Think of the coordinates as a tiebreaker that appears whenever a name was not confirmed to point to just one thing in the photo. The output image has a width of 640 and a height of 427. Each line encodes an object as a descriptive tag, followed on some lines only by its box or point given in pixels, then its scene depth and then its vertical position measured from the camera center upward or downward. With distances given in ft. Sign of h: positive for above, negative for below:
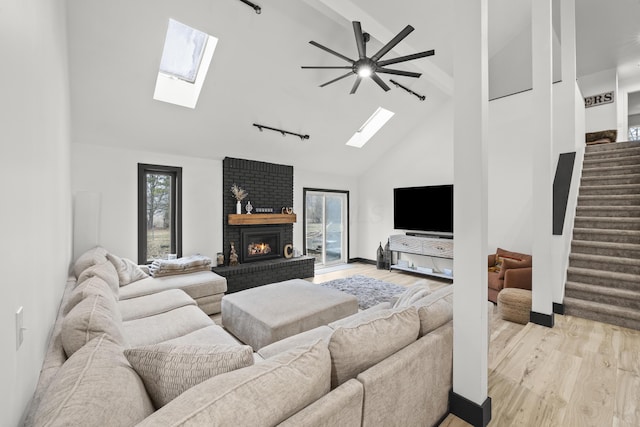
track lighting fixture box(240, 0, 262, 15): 9.24 +7.04
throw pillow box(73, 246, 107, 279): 9.05 -1.59
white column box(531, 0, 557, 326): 9.50 +1.44
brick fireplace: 15.84 -1.23
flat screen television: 17.98 +0.30
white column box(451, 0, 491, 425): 5.14 +0.10
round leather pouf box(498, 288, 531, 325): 10.12 -3.41
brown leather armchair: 11.76 -2.69
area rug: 13.76 -4.22
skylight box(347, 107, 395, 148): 18.60 +6.07
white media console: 17.31 -2.26
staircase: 9.84 -1.27
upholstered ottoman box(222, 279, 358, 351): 8.09 -3.10
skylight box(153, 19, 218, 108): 10.82 +6.26
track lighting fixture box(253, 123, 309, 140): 14.72 +4.66
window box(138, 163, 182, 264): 13.65 +0.09
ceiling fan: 8.38 +5.14
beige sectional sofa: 2.64 -1.93
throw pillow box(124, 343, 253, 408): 3.33 -1.86
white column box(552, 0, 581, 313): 12.91 +5.49
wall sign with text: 18.91 +7.97
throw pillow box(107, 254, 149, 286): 10.75 -2.32
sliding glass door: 21.18 -0.95
